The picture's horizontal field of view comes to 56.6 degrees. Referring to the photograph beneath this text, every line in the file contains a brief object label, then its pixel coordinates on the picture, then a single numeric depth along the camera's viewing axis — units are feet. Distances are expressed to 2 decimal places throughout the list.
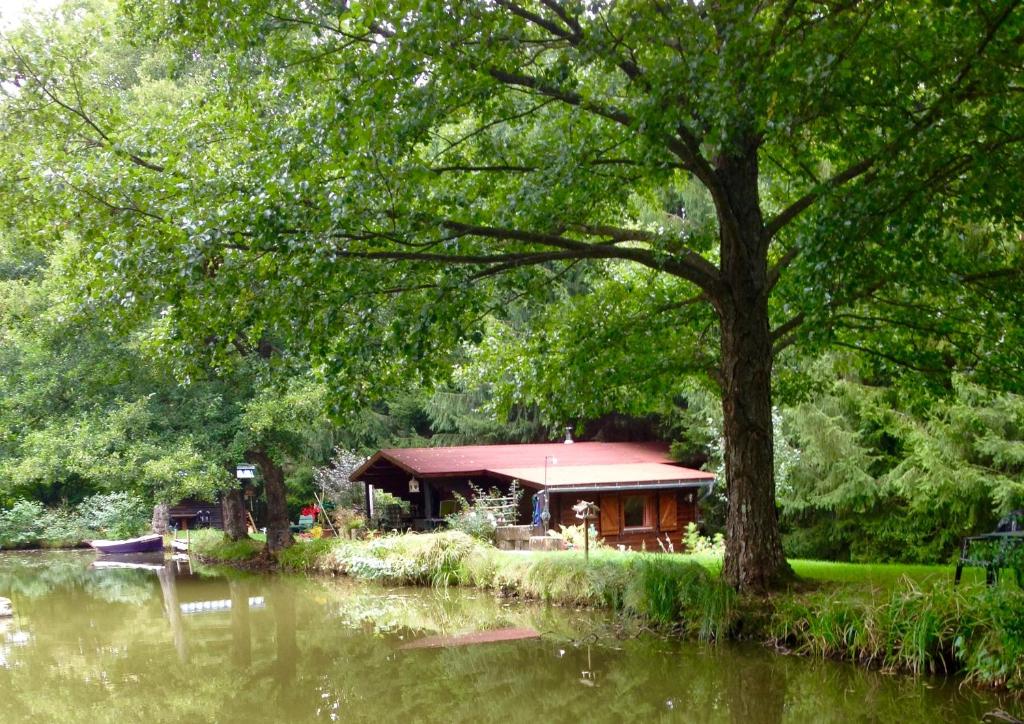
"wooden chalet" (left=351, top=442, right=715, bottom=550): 74.79
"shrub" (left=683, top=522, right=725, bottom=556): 68.90
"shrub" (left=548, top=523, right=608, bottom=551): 67.91
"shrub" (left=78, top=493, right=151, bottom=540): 109.81
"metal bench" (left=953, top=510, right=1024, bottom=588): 28.12
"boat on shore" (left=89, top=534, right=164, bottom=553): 106.42
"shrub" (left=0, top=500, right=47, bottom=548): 109.50
